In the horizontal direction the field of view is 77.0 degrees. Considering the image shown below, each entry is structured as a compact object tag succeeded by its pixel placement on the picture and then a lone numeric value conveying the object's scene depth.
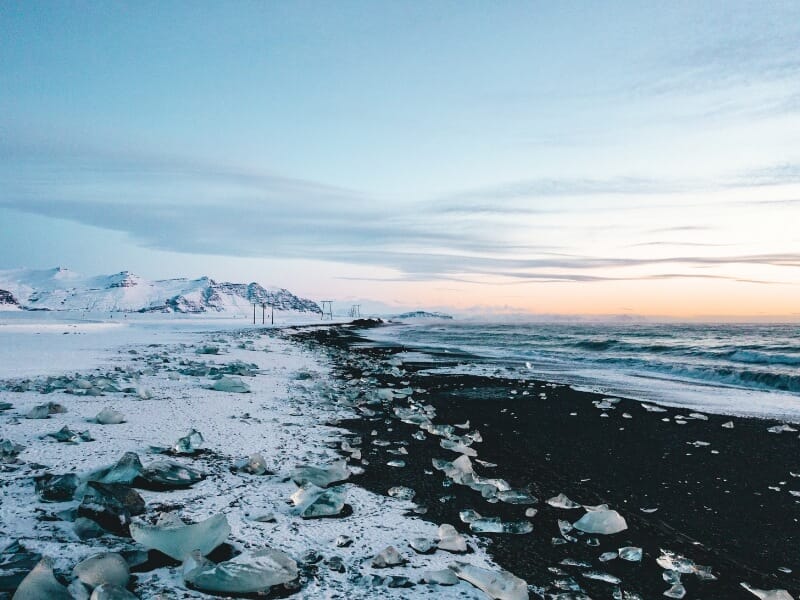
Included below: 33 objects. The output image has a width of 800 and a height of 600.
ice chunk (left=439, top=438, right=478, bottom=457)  6.46
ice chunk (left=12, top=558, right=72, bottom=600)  2.38
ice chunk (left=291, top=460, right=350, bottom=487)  4.62
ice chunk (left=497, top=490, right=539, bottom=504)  4.61
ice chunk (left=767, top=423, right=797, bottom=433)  8.59
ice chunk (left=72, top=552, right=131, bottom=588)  2.59
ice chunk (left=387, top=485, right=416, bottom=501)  4.52
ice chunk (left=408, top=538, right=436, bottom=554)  3.43
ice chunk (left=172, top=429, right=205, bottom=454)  5.23
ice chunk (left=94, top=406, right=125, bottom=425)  6.27
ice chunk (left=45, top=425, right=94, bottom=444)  5.28
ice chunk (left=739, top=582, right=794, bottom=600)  3.19
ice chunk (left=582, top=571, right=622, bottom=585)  3.30
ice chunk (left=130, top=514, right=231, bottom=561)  3.04
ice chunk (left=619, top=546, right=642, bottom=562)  3.62
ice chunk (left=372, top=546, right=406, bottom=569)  3.16
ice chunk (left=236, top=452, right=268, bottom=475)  4.78
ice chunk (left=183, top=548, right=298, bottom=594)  2.73
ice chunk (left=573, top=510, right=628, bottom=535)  4.07
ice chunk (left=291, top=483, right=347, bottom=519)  3.87
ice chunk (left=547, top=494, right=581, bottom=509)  4.64
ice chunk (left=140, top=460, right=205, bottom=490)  4.12
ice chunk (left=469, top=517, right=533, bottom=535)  3.92
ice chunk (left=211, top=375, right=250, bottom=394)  9.57
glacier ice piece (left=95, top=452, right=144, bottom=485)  4.10
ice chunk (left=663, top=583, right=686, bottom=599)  3.17
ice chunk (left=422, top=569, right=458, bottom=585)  3.00
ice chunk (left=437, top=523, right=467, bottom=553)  3.47
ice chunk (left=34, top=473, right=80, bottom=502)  3.69
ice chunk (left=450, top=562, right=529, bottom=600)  2.88
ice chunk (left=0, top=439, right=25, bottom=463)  4.53
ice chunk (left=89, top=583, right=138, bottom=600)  2.42
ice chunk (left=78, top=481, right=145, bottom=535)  3.27
